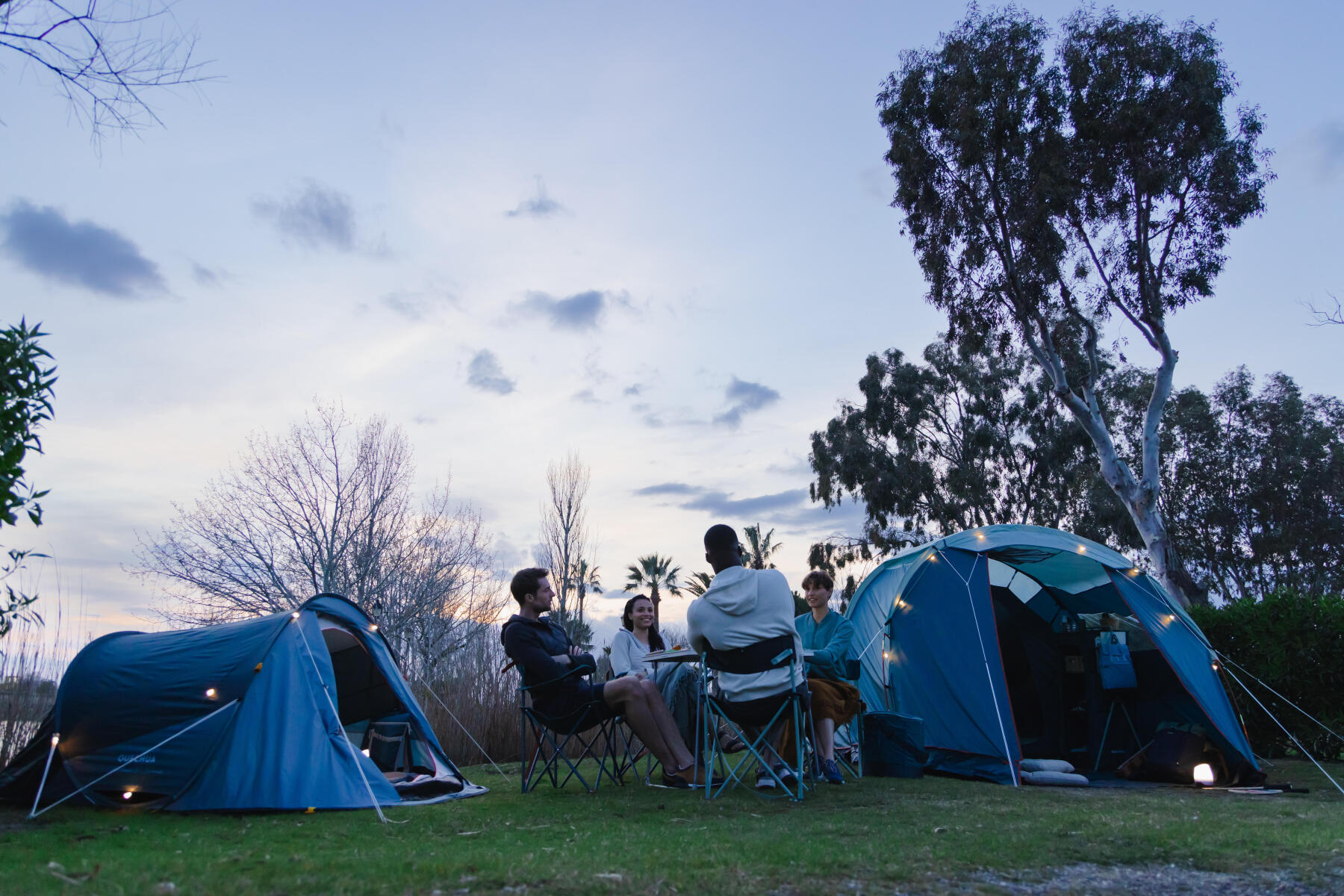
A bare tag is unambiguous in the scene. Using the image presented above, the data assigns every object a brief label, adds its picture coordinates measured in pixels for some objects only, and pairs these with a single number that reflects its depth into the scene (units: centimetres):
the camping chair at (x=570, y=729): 474
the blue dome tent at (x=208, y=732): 412
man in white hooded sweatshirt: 409
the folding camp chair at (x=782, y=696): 407
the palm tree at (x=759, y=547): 3134
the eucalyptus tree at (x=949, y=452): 2169
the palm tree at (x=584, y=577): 2027
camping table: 474
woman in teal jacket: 493
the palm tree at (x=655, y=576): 3259
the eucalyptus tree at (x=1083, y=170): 1258
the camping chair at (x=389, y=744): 546
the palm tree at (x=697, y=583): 3062
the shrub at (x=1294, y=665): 705
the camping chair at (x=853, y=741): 533
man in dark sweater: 459
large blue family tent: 569
